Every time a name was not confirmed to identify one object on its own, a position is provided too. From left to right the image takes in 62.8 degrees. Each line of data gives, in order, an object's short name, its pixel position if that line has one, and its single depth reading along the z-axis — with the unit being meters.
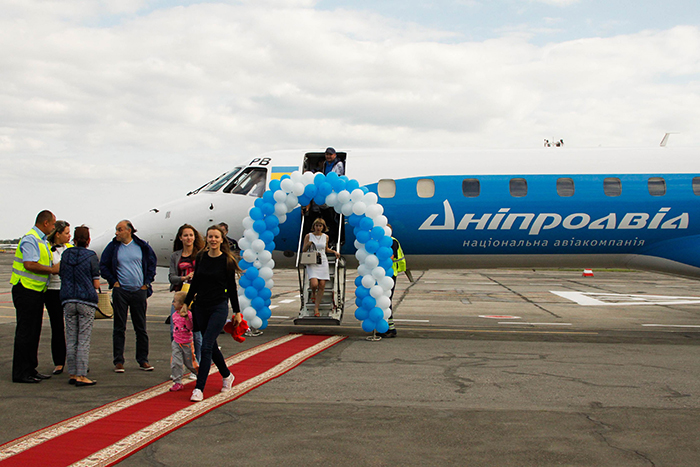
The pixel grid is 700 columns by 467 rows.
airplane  12.13
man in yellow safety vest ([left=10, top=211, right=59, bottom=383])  7.01
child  6.68
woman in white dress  10.79
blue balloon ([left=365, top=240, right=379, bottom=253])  10.24
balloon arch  10.21
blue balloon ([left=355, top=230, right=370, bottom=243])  10.34
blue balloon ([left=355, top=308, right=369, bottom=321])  10.19
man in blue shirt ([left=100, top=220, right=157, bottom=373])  7.66
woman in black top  6.31
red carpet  4.47
